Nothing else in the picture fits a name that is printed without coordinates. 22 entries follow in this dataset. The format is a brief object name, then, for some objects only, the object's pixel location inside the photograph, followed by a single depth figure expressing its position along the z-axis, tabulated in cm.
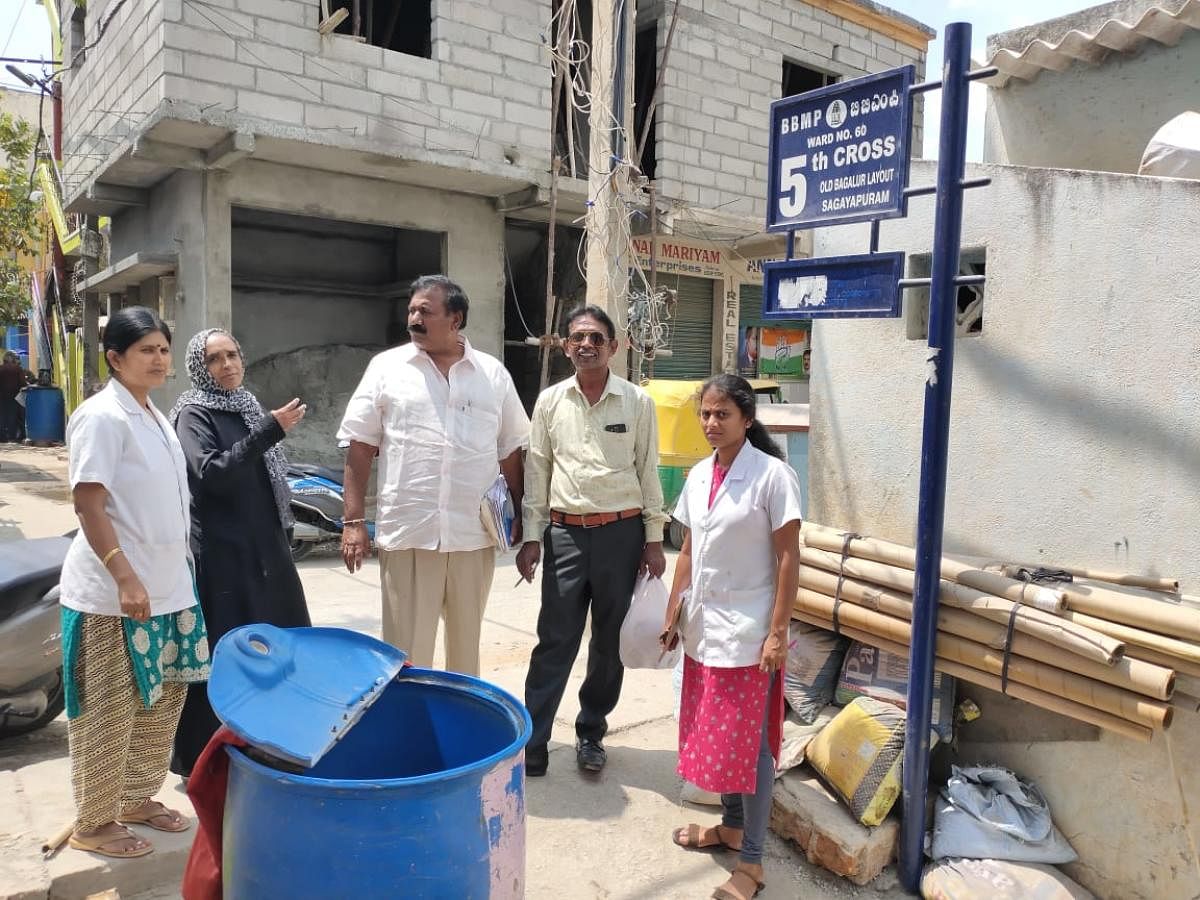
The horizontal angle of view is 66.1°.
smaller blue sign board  277
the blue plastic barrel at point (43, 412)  1664
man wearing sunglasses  331
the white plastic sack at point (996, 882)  280
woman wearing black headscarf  292
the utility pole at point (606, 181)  488
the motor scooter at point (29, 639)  326
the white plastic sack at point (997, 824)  294
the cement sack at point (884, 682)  319
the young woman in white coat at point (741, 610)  271
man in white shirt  320
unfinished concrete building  816
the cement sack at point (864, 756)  300
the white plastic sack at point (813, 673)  355
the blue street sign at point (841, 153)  272
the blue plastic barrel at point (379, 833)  156
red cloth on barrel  178
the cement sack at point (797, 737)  328
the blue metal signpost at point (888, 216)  262
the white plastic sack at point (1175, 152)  320
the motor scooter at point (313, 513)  747
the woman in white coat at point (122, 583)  247
